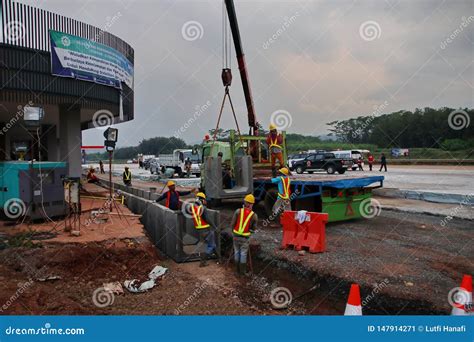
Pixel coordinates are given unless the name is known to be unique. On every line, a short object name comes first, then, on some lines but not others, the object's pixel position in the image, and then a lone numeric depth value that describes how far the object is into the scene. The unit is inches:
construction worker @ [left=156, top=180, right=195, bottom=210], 389.4
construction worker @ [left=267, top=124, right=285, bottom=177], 503.5
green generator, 392.8
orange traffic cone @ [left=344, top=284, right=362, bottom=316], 179.3
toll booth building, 406.9
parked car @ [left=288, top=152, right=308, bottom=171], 1394.7
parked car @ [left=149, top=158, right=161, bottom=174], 1467.8
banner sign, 513.3
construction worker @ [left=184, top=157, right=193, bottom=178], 1279.5
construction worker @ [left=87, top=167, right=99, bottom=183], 745.0
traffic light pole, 428.2
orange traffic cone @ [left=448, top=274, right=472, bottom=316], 185.5
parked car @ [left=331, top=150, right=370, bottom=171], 1504.6
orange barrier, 325.4
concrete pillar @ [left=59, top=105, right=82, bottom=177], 631.8
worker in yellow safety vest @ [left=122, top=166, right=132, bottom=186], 845.8
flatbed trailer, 417.7
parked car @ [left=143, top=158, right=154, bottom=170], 1971.8
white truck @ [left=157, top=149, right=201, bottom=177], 1305.9
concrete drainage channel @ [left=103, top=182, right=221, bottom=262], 341.1
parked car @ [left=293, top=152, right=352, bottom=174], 1216.3
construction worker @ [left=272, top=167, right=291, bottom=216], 410.0
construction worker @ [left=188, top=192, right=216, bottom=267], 331.0
